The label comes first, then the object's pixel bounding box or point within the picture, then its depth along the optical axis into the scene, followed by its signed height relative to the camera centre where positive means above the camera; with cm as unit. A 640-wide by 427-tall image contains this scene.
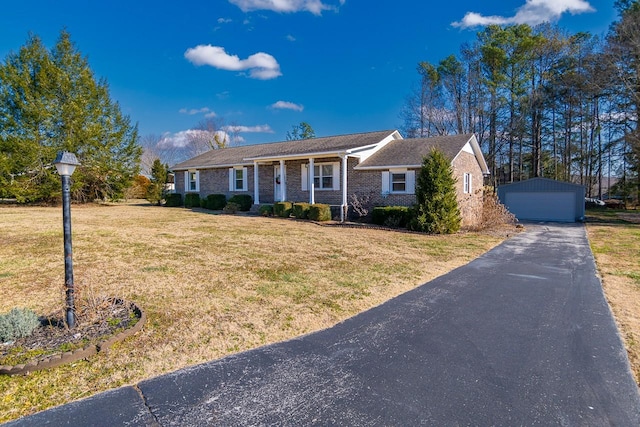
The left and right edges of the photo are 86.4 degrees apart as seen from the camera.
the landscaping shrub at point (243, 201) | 2042 -22
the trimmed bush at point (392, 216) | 1415 -83
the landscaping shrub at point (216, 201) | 2175 -23
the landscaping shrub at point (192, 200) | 2375 -16
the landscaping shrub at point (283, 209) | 1734 -61
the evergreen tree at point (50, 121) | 2094 +505
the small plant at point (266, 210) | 1825 -69
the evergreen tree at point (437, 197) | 1272 -4
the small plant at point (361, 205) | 1639 -42
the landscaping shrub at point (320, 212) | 1594 -72
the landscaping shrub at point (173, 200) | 2497 -16
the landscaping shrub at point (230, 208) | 1952 -61
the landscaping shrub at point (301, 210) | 1650 -64
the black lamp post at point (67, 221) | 374 -26
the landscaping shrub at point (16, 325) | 347 -131
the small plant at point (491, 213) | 1474 -78
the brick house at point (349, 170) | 1647 +147
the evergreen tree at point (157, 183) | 2691 +123
